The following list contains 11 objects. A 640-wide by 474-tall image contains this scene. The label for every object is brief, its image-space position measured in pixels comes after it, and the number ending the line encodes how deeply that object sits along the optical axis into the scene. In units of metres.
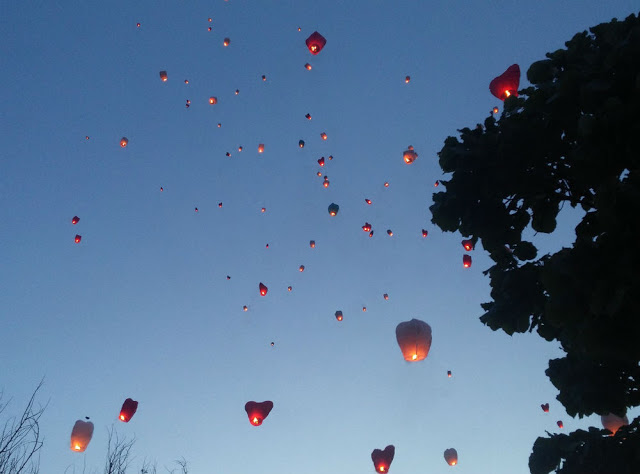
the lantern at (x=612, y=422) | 5.62
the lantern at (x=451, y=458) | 10.05
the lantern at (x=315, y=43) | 9.90
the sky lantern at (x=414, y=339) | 6.60
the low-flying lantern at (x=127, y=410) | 9.46
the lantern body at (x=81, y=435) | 8.80
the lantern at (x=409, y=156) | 10.77
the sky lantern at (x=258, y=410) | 9.22
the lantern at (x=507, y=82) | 5.98
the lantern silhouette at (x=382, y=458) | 9.17
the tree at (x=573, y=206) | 2.70
